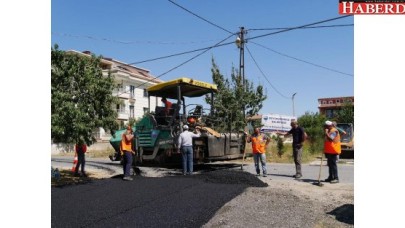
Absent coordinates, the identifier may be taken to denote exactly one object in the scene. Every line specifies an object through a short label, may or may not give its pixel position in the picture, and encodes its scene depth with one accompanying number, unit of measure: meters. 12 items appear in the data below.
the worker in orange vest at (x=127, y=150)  8.74
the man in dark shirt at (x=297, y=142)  9.29
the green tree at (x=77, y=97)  7.68
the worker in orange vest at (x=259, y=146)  9.85
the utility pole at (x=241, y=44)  18.78
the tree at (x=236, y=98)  16.59
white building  42.31
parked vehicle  16.19
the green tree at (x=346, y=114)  29.23
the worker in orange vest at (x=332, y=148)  8.45
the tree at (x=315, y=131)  18.54
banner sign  26.67
